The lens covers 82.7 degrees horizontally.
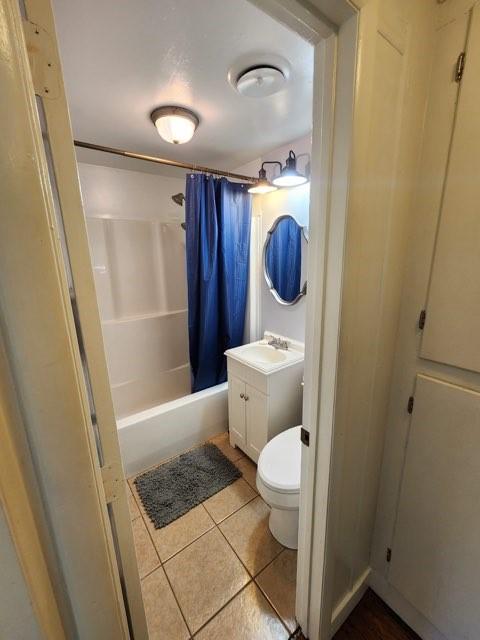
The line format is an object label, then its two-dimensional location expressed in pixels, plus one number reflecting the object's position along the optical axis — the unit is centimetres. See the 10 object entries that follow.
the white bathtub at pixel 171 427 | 185
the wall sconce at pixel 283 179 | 164
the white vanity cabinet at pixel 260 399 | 180
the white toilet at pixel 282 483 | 132
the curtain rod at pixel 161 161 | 157
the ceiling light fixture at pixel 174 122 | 149
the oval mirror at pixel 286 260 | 206
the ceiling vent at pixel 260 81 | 120
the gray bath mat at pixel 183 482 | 166
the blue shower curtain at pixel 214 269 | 215
